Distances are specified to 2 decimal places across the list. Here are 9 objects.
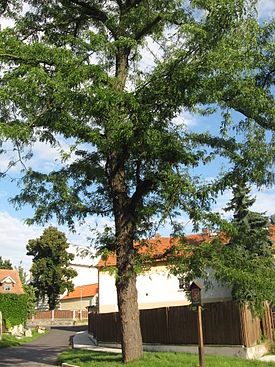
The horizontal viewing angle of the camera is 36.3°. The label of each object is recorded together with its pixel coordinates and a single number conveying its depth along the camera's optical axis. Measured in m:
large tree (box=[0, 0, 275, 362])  9.51
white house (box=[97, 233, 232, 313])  29.00
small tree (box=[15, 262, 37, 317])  40.78
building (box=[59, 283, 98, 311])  60.66
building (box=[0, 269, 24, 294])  39.66
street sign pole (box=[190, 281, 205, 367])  10.16
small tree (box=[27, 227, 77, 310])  60.09
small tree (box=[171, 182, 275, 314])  10.66
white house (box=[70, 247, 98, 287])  72.69
